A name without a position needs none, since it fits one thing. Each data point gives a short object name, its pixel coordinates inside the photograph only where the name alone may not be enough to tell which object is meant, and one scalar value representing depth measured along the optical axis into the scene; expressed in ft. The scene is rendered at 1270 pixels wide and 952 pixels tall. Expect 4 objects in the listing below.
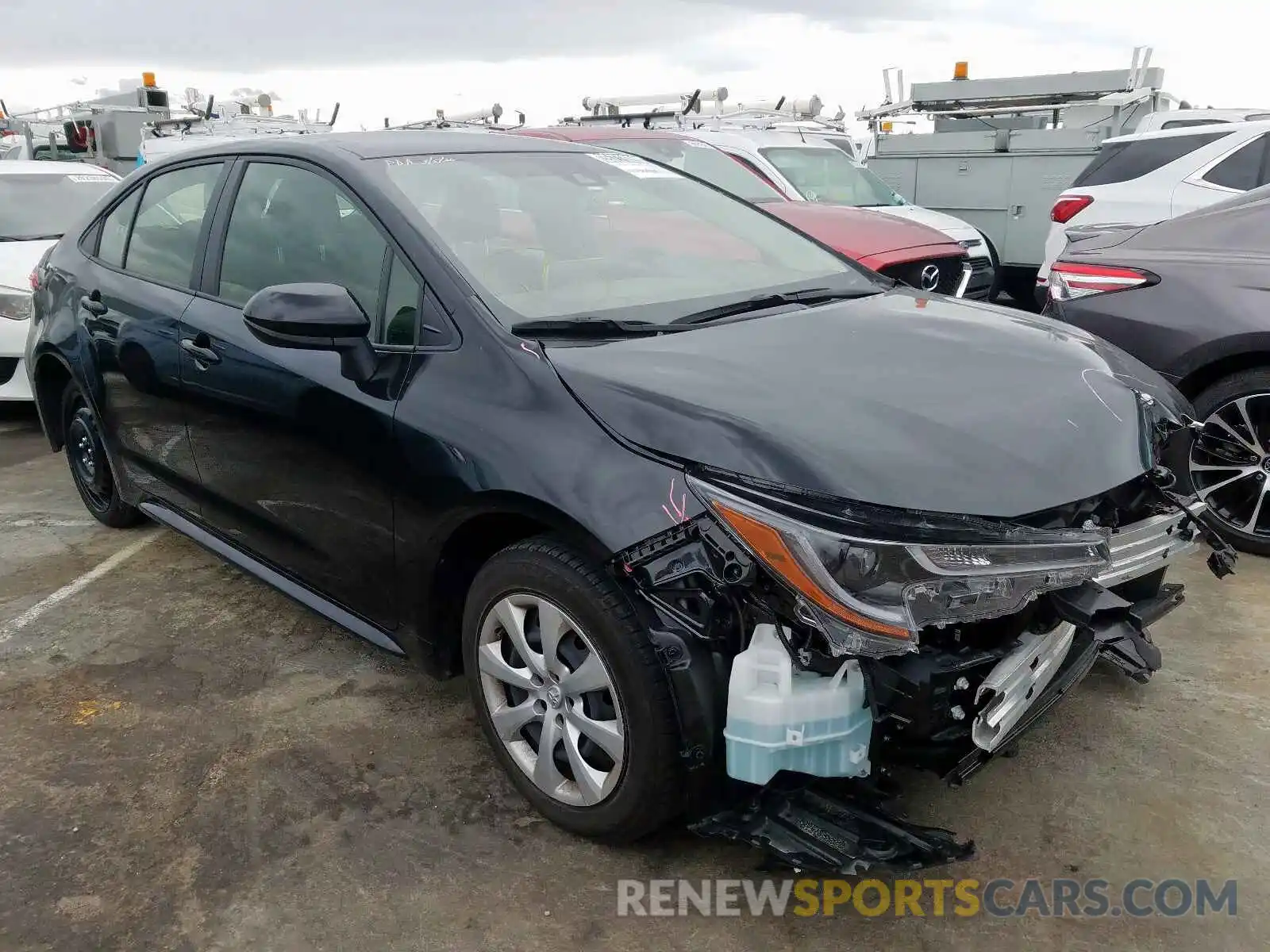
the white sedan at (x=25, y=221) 20.85
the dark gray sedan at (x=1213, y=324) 13.03
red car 23.34
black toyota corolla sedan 6.69
